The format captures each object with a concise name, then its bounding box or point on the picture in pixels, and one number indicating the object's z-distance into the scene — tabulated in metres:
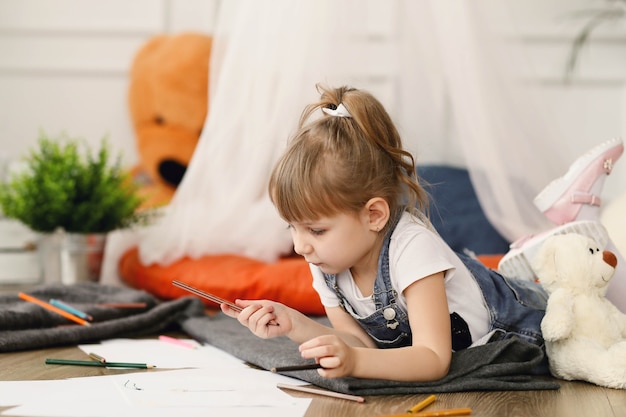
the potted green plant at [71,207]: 2.27
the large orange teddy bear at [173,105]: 2.81
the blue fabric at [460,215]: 2.28
